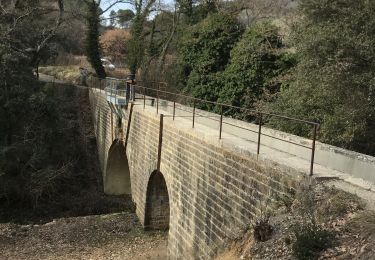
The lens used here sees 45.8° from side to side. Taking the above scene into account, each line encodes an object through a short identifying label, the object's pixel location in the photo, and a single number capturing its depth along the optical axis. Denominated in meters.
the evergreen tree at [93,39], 35.09
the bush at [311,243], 5.38
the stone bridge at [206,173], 7.61
